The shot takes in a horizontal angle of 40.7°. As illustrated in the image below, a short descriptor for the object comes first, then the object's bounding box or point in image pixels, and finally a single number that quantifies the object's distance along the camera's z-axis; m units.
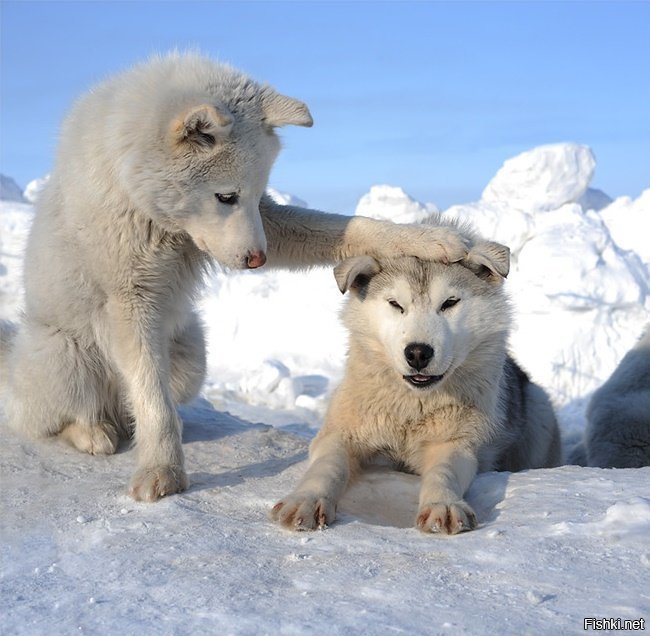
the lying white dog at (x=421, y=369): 3.82
